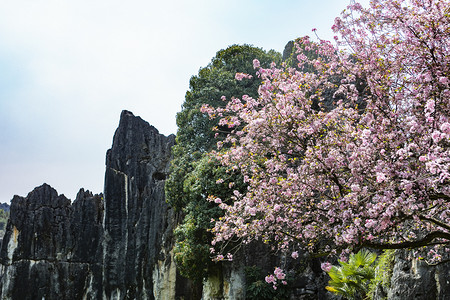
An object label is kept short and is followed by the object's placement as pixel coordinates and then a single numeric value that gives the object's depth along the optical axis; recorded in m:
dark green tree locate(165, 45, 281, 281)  15.98
